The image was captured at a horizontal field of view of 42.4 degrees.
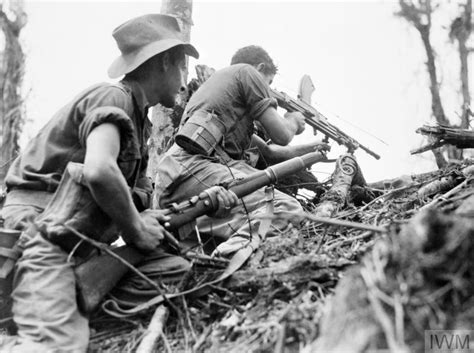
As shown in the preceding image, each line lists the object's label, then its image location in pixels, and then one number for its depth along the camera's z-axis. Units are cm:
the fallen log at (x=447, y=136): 573
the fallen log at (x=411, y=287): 202
